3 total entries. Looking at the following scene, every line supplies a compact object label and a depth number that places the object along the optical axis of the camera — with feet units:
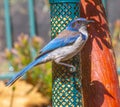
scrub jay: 20.50
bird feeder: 21.53
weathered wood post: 22.72
